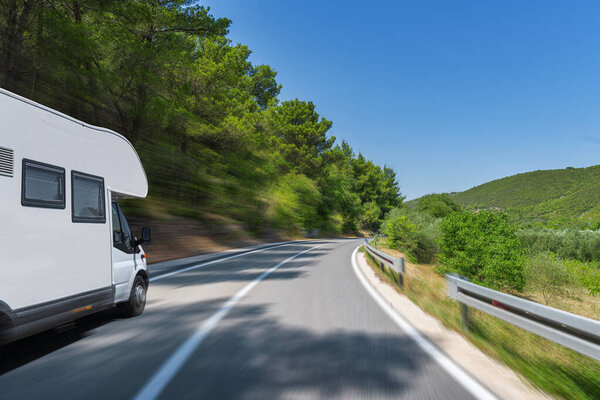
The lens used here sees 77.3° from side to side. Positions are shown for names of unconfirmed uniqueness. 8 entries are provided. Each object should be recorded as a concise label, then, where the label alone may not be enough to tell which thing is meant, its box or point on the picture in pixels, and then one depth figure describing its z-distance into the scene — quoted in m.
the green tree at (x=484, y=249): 28.88
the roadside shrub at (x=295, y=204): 39.72
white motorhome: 3.63
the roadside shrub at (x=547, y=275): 27.66
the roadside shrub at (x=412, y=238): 32.69
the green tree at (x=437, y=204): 71.06
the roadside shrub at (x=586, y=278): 28.45
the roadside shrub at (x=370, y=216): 75.31
